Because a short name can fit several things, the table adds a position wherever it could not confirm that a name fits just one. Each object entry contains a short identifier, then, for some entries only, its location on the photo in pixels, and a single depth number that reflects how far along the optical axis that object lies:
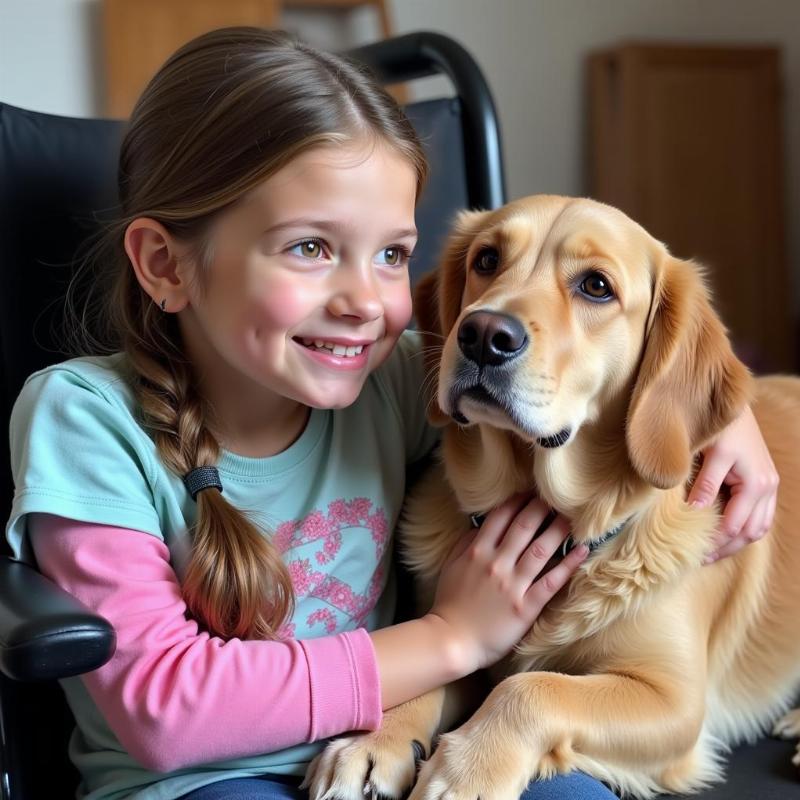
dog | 1.19
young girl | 1.13
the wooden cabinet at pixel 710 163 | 4.07
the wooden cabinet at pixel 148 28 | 3.25
